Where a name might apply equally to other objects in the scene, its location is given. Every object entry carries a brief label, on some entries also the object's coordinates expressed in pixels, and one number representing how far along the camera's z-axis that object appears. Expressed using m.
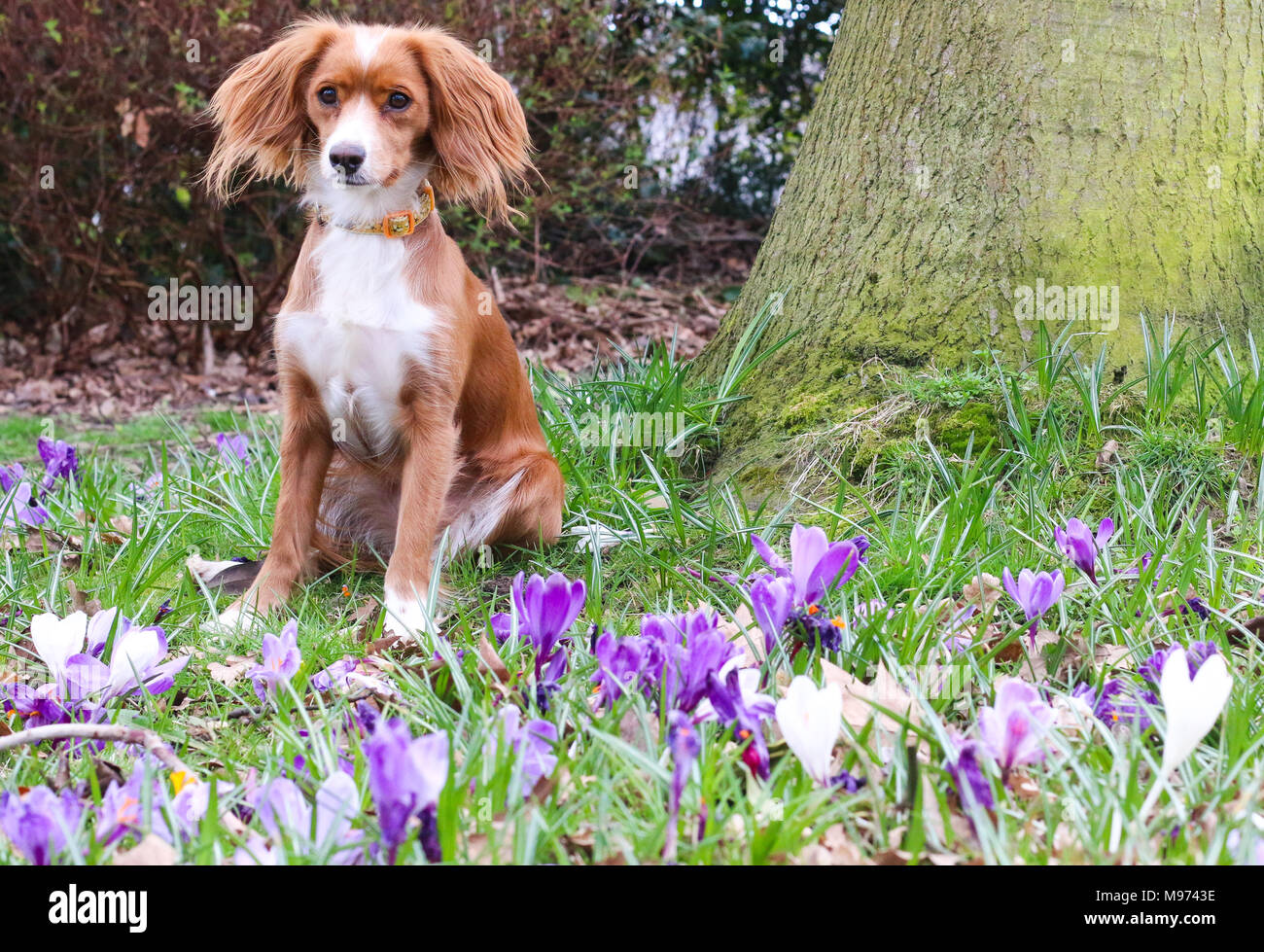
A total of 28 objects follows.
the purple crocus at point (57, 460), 2.48
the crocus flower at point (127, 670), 1.88
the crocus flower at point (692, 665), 1.79
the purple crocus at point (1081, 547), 1.98
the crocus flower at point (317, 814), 1.58
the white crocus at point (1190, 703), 1.59
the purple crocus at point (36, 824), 1.52
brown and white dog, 2.18
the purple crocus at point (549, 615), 1.85
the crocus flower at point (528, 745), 1.75
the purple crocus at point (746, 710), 1.76
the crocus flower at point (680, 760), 1.53
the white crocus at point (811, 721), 1.63
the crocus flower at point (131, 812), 1.60
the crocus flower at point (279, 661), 1.88
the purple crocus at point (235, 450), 2.55
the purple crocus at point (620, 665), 1.82
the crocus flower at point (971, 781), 1.62
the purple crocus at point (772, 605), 1.87
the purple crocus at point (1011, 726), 1.67
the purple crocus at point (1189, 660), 1.87
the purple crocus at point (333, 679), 1.91
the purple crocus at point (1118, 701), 1.85
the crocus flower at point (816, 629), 1.87
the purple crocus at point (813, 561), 1.87
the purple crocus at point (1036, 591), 1.92
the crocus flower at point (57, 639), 1.86
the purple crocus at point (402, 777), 1.39
